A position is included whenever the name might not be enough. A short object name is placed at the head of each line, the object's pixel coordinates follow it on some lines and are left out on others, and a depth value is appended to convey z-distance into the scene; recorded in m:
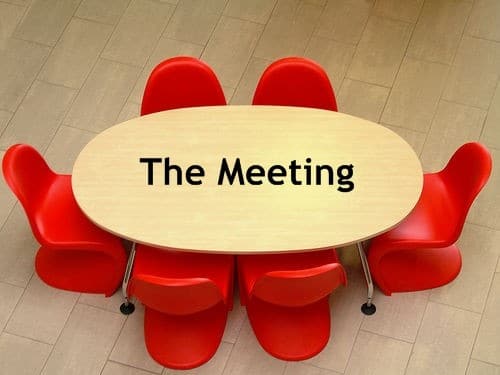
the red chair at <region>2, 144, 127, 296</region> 4.00
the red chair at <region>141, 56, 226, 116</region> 4.20
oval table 3.77
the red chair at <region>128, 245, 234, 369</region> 4.00
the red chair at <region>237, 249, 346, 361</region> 3.76
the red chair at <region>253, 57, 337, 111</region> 4.19
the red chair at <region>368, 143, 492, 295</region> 3.97
